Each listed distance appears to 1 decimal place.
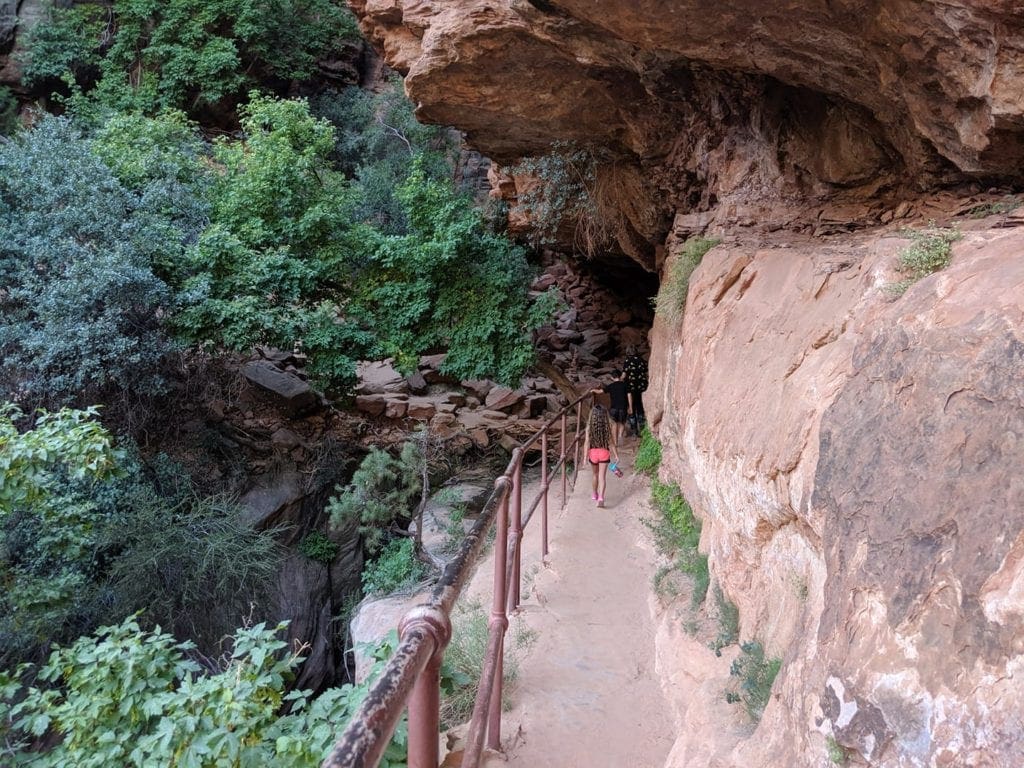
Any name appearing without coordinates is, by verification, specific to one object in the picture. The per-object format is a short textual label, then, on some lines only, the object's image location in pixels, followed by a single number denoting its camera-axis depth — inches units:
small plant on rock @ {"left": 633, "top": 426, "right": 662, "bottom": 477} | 327.9
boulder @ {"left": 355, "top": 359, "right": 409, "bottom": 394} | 522.6
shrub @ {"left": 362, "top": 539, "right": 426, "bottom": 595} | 325.4
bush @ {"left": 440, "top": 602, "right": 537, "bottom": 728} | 134.8
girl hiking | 280.7
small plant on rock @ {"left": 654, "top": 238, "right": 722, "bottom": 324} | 259.3
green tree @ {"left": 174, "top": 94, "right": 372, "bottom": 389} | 326.6
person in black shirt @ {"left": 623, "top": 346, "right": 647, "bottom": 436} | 393.4
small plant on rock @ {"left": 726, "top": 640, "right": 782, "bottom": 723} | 112.3
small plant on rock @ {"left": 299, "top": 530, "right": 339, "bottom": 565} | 382.9
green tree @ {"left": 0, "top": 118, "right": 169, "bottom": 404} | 286.4
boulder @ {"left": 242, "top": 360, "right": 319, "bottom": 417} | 446.0
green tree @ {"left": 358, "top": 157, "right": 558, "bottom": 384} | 378.9
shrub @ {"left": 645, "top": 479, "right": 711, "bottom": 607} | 185.3
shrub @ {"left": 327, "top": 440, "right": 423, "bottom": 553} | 357.1
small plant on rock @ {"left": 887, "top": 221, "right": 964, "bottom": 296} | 112.2
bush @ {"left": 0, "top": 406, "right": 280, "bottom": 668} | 237.1
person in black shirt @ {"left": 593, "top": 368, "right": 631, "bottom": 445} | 356.5
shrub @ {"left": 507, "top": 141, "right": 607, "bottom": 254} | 385.4
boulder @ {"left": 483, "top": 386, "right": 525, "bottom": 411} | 528.4
